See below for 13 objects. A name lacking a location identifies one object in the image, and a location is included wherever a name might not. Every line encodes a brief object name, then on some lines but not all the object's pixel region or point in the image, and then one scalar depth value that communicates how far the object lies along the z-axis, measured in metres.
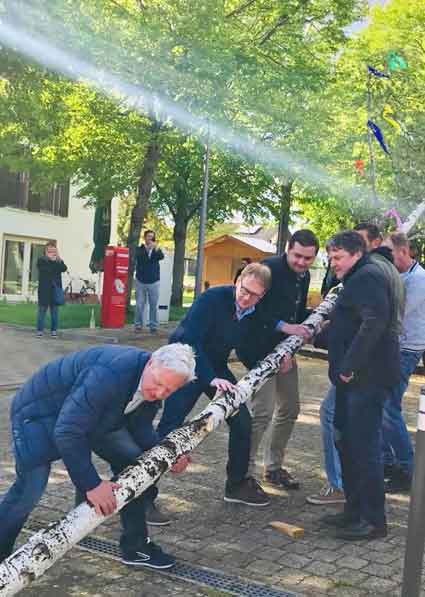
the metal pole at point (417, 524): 3.62
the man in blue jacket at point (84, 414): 3.82
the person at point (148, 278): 17.34
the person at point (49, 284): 16.11
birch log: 3.55
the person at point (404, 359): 6.66
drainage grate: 4.32
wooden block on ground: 5.32
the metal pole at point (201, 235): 20.46
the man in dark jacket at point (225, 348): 5.48
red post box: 18.44
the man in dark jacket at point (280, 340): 6.12
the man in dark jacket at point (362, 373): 5.25
